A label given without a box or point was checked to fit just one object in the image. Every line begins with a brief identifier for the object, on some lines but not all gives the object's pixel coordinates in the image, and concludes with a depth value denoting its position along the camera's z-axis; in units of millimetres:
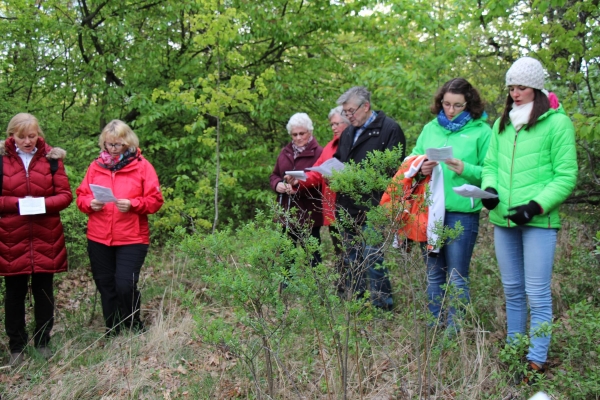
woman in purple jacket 5016
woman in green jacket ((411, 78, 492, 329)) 3506
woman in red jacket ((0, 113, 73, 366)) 4074
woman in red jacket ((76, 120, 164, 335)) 4309
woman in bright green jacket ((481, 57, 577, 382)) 3064
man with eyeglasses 4195
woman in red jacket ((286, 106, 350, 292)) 4795
